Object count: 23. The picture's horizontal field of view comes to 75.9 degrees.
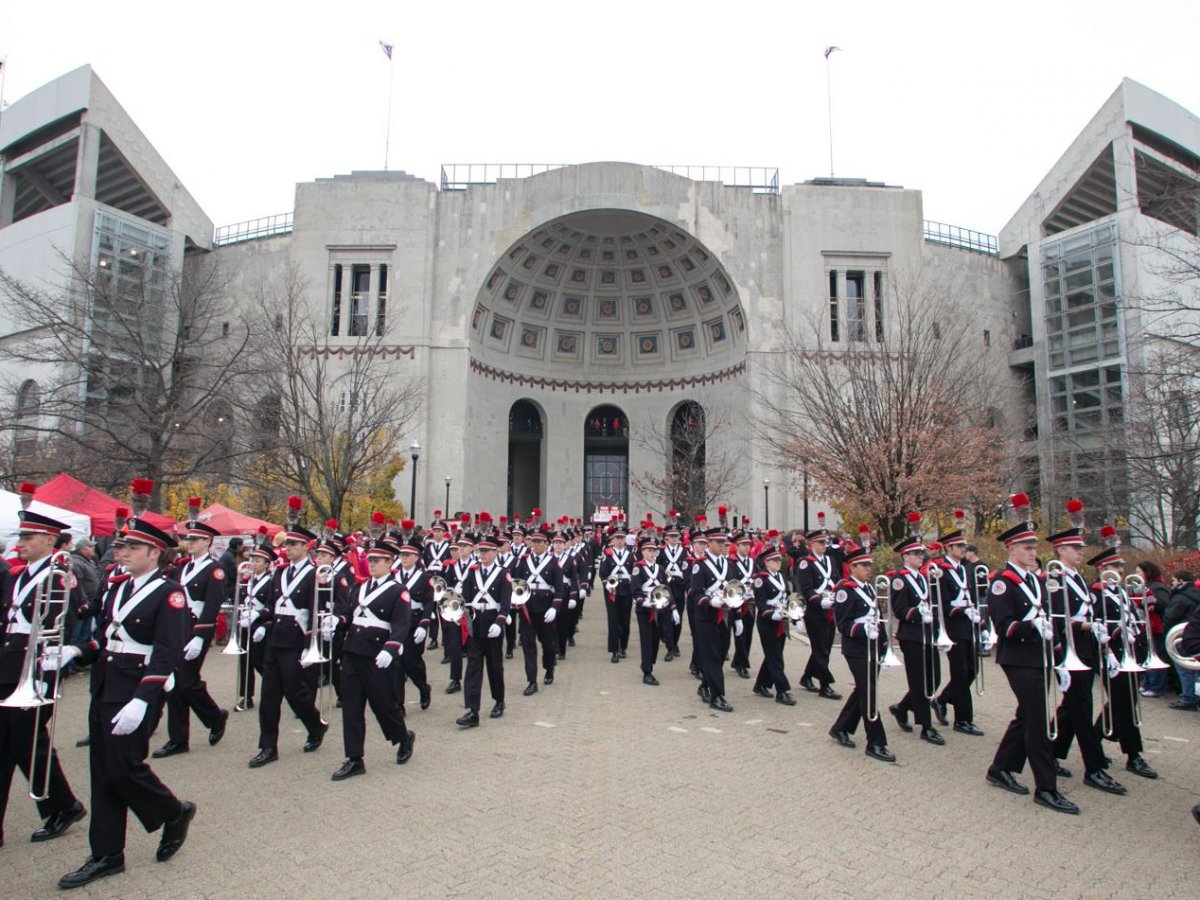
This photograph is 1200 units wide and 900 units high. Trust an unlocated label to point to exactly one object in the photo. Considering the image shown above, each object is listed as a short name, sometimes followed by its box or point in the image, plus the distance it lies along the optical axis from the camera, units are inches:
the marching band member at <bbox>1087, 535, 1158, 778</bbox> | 281.9
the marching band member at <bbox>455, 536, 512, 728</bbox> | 361.1
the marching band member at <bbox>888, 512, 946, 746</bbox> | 336.2
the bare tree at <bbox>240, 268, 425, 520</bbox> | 877.8
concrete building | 1430.9
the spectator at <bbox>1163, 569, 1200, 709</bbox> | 378.0
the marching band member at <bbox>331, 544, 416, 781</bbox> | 282.0
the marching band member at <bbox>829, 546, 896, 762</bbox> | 309.7
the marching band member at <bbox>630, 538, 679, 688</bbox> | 473.4
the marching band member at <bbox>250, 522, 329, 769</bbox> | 303.0
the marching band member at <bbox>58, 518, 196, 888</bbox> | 198.1
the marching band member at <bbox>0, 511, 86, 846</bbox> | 214.8
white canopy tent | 526.1
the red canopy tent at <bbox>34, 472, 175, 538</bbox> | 632.4
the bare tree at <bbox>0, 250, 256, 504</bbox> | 798.5
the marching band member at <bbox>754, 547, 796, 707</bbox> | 414.3
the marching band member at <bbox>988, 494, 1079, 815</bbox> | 253.1
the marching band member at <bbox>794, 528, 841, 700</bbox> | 429.4
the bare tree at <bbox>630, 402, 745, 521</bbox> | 1482.5
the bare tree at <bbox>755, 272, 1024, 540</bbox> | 759.7
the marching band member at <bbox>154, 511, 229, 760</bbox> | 310.0
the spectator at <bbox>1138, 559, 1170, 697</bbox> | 412.7
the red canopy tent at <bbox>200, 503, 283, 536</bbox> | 716.7
